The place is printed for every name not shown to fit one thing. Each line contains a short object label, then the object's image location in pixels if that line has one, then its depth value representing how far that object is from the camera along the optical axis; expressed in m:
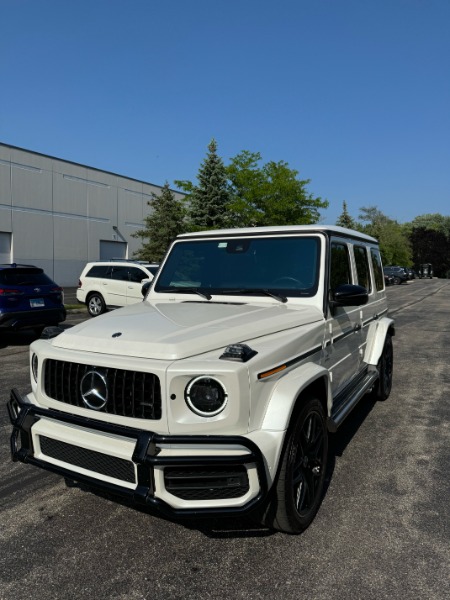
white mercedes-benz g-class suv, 2.36
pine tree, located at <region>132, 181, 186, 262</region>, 32.78
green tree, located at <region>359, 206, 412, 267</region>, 66.84
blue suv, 9.33
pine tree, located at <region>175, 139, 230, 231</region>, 29.02
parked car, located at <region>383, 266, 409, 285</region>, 50.00
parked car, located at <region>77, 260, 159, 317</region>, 16.48
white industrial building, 29.20
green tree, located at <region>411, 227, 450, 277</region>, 84.19
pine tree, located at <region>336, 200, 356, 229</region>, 69.50
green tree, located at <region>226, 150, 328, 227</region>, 27.28
